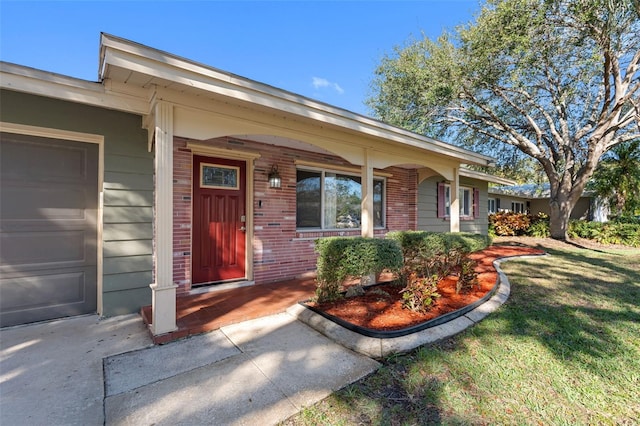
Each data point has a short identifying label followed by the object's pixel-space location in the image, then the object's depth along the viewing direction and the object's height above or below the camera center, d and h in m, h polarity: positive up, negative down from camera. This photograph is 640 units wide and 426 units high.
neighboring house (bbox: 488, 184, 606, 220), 15.99 +0.82
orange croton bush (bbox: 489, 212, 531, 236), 13.54 -0.41
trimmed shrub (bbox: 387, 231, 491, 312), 4.24 -0.62
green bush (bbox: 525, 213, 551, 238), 12.71 -0.55
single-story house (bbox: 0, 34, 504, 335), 2.90 +0.52
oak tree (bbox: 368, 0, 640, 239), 7.63 +4.44
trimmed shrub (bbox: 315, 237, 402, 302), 3.60 -0.59
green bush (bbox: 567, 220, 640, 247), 10.54 -0.67
